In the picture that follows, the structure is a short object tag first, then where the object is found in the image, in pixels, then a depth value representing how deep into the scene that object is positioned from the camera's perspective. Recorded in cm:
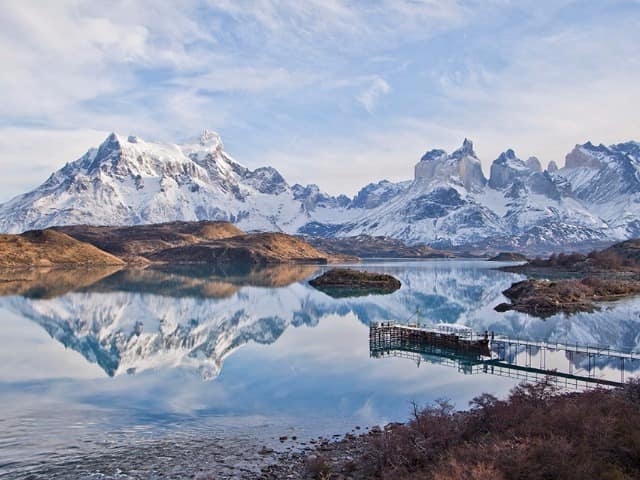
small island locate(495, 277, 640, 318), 8625
